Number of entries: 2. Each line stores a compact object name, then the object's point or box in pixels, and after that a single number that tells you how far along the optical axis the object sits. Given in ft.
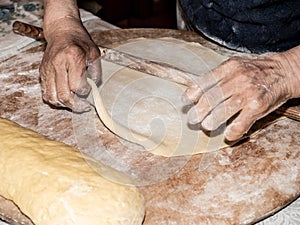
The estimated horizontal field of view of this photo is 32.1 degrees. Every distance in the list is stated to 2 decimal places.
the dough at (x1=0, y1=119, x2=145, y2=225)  3.46
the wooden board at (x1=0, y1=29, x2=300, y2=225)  3.85
